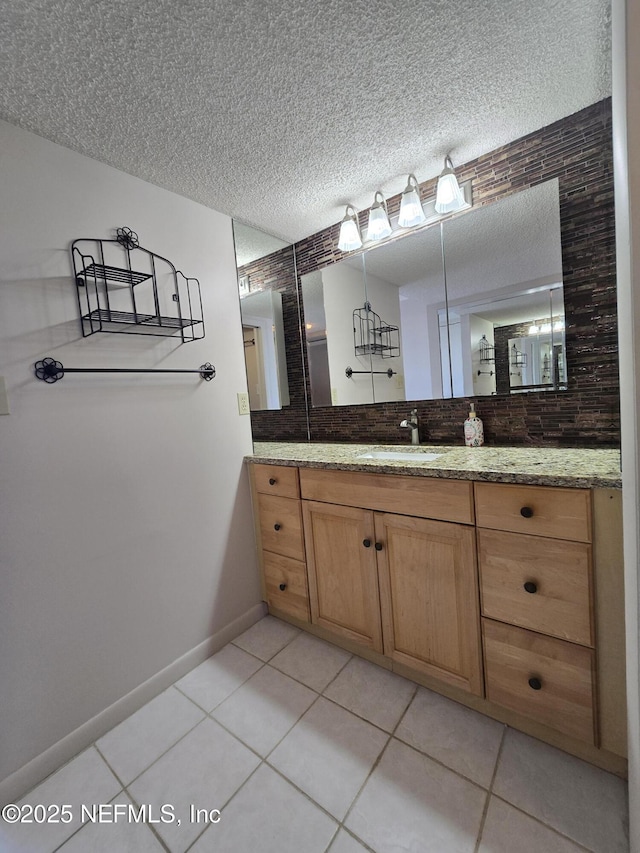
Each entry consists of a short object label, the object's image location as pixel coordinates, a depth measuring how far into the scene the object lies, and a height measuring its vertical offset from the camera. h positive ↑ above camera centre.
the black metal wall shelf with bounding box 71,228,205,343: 1.33 +0.53
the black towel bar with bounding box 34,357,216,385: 1.21 +0.19
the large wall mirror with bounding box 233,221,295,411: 2.21 +0.60
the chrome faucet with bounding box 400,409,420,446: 1.87 -0.15
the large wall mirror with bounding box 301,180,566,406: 1.49 +0.42
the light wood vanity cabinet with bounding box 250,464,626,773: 1.02 -0.69
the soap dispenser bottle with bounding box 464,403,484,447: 1.64 -0.19
